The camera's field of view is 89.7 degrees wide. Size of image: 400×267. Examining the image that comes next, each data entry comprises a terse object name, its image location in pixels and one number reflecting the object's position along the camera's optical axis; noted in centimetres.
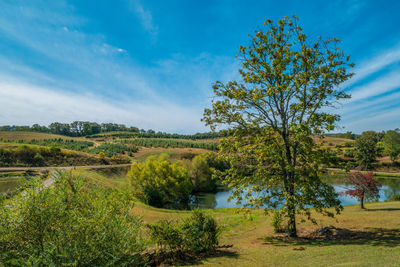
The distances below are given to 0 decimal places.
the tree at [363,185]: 1862
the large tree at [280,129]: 1064
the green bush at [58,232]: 444
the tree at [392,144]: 7131
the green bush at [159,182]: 3603
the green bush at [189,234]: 866
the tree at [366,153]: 7106
